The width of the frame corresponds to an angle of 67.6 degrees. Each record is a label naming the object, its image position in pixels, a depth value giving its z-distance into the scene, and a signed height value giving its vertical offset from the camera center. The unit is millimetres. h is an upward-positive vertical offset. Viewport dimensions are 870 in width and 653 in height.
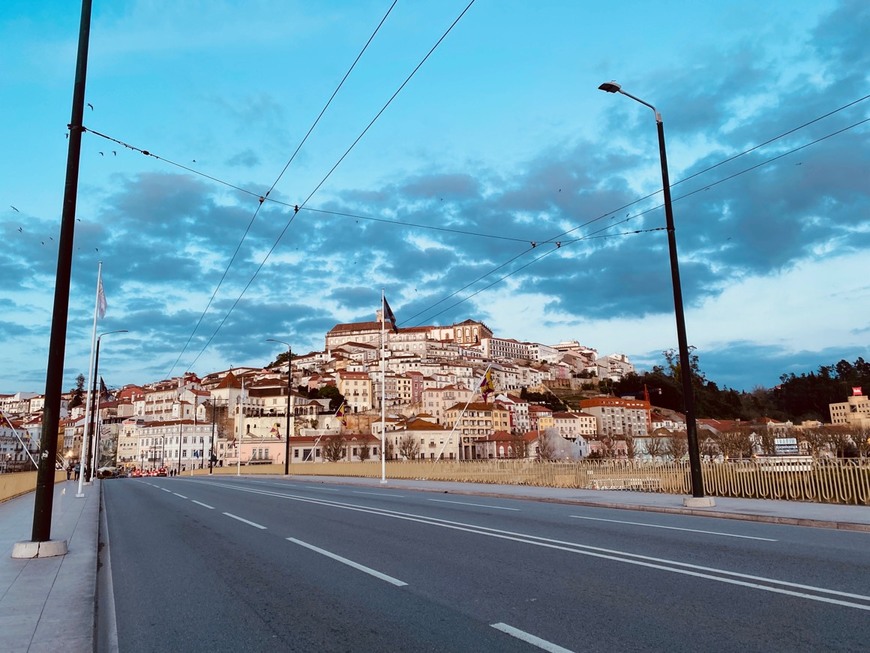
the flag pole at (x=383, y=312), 36953 +7486
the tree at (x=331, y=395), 165725 +13730
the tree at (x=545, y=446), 112681 -988
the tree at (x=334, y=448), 107906 -191
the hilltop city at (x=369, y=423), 125188 +4965
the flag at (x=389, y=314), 37612 +7533
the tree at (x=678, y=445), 82944 -1219
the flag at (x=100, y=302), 26094 +6025
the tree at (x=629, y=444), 97312 -937
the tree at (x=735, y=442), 77312 -987
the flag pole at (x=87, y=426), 26233 +1621
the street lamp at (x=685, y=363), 17125 +1950
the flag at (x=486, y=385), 36594 +3206
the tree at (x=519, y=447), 116375 -1099
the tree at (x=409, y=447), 123375 -496
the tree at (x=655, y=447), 89950 -1397
